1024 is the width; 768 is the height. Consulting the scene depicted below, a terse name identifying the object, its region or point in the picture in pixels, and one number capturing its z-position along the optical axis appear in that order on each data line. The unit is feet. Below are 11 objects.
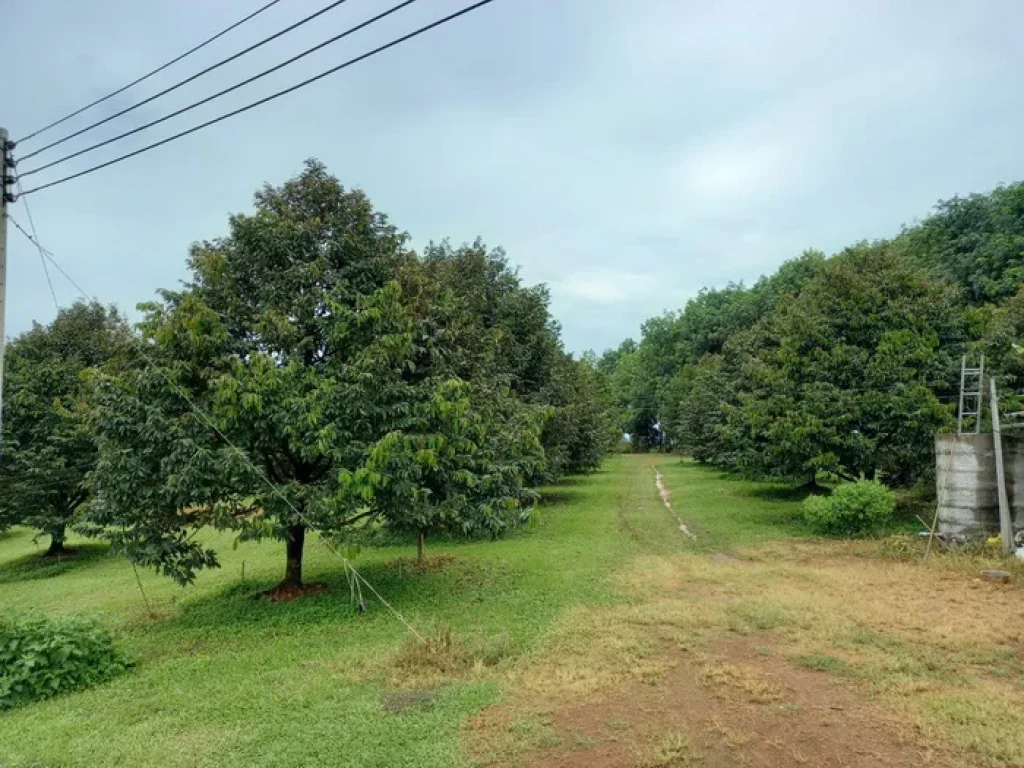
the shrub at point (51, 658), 21.68
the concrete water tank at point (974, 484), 38.75
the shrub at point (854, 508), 43.93
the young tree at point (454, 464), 26.96
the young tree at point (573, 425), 68.85
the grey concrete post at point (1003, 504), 36.47
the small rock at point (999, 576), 31.78
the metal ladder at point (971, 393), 40.16
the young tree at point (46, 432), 58.75
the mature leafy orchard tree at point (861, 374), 47.78
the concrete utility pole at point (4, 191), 22.18
